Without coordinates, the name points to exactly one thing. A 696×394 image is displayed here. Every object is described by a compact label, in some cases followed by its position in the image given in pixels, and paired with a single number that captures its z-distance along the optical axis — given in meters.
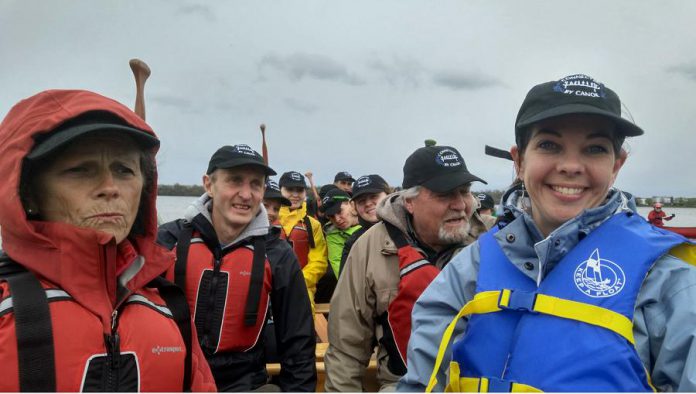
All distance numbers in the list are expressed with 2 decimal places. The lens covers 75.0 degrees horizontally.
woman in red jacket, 1.45
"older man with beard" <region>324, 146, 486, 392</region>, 2.91
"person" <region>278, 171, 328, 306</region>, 6.68
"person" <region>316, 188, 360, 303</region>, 7.08
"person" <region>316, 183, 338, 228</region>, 8.52
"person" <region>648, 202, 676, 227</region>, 14.77
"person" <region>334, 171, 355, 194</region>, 9.22
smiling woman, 1.36
